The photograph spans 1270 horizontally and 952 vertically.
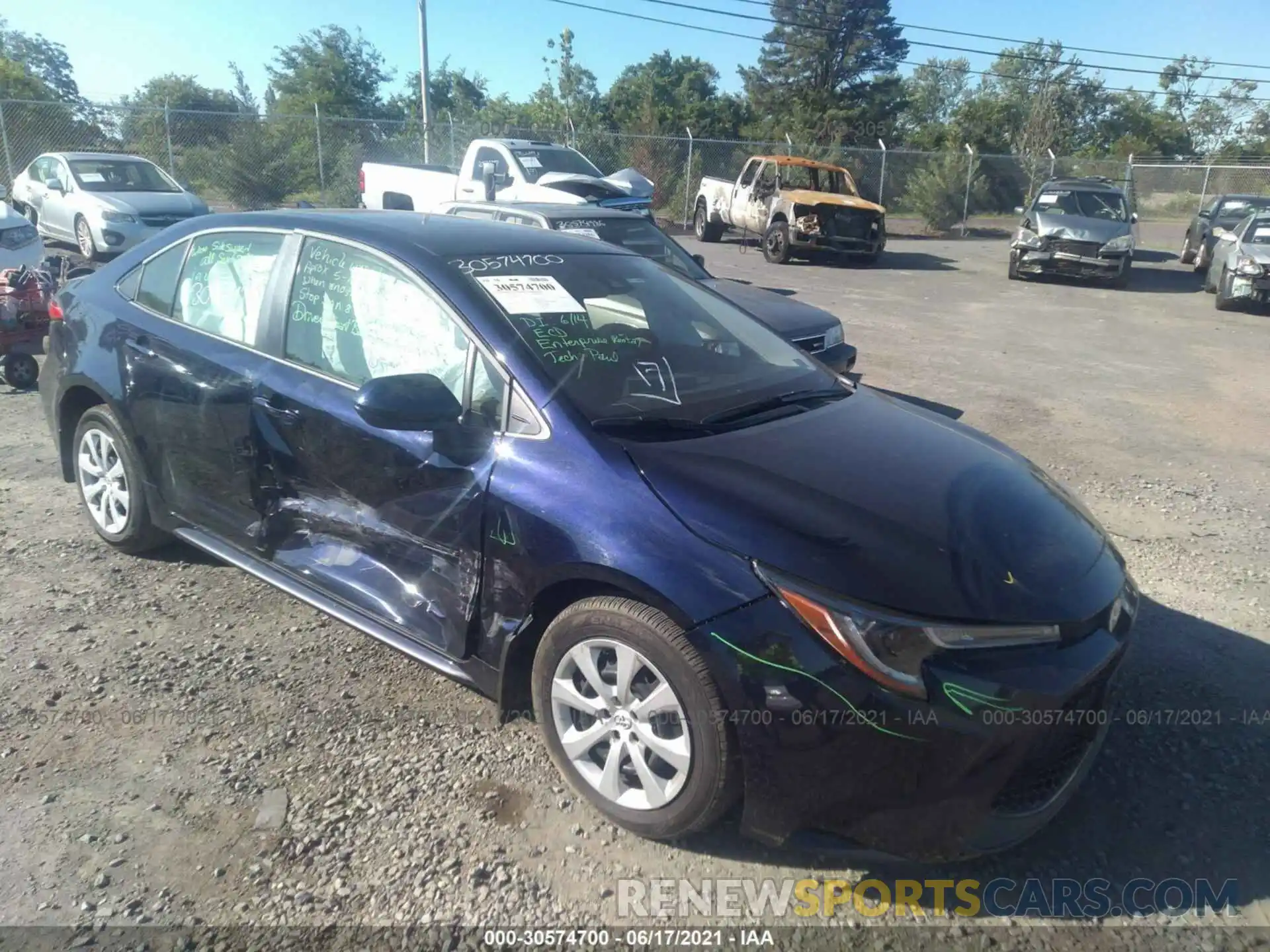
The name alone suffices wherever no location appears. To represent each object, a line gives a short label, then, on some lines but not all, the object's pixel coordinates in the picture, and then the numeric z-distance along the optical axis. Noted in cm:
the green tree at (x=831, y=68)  4841
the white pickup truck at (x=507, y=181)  1466
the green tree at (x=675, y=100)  4131
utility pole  2352
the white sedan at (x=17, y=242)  920
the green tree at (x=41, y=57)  6431
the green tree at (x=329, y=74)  5247
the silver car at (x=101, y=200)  1403
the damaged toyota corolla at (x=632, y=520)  243
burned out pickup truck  1766
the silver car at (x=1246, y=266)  1362
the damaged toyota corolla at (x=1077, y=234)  1596
